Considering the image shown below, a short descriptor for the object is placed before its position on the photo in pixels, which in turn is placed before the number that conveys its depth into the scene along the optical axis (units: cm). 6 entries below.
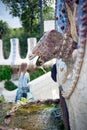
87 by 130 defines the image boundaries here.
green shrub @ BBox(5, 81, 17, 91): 796
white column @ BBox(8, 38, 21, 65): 1037
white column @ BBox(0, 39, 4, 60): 1088
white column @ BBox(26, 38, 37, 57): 996
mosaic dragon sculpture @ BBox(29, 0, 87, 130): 100
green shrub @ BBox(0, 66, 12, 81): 924
